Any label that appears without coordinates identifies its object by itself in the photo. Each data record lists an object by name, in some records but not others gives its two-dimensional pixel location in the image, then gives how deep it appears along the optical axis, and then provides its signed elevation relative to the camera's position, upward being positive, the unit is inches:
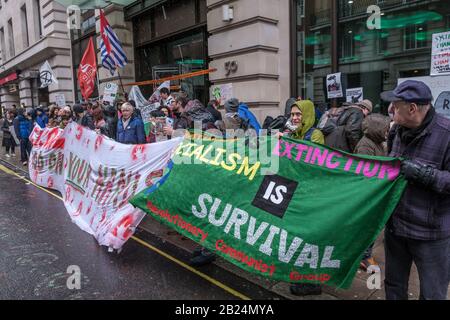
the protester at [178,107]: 267.1 +7.0
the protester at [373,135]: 144.5 -9.8
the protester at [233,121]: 192.5 -3.1
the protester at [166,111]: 262.1 +4.4
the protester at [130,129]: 250.2 -7.4
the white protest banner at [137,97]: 414.9 +23.8
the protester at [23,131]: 487.5 -12.4
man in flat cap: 95.2 -20.3
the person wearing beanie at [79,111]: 357.4 +8.6
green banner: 110.9 -30.9
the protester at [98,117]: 316.8 +1.9
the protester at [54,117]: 382.0 +4.3
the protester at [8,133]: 556.7 -16.6
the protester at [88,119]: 343.6 +0.4
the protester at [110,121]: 297.1 -1.7
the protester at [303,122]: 157.6 -4.1
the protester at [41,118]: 468.6 +4.0
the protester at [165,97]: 295.6 +17.5
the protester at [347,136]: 166.9 -11.2
